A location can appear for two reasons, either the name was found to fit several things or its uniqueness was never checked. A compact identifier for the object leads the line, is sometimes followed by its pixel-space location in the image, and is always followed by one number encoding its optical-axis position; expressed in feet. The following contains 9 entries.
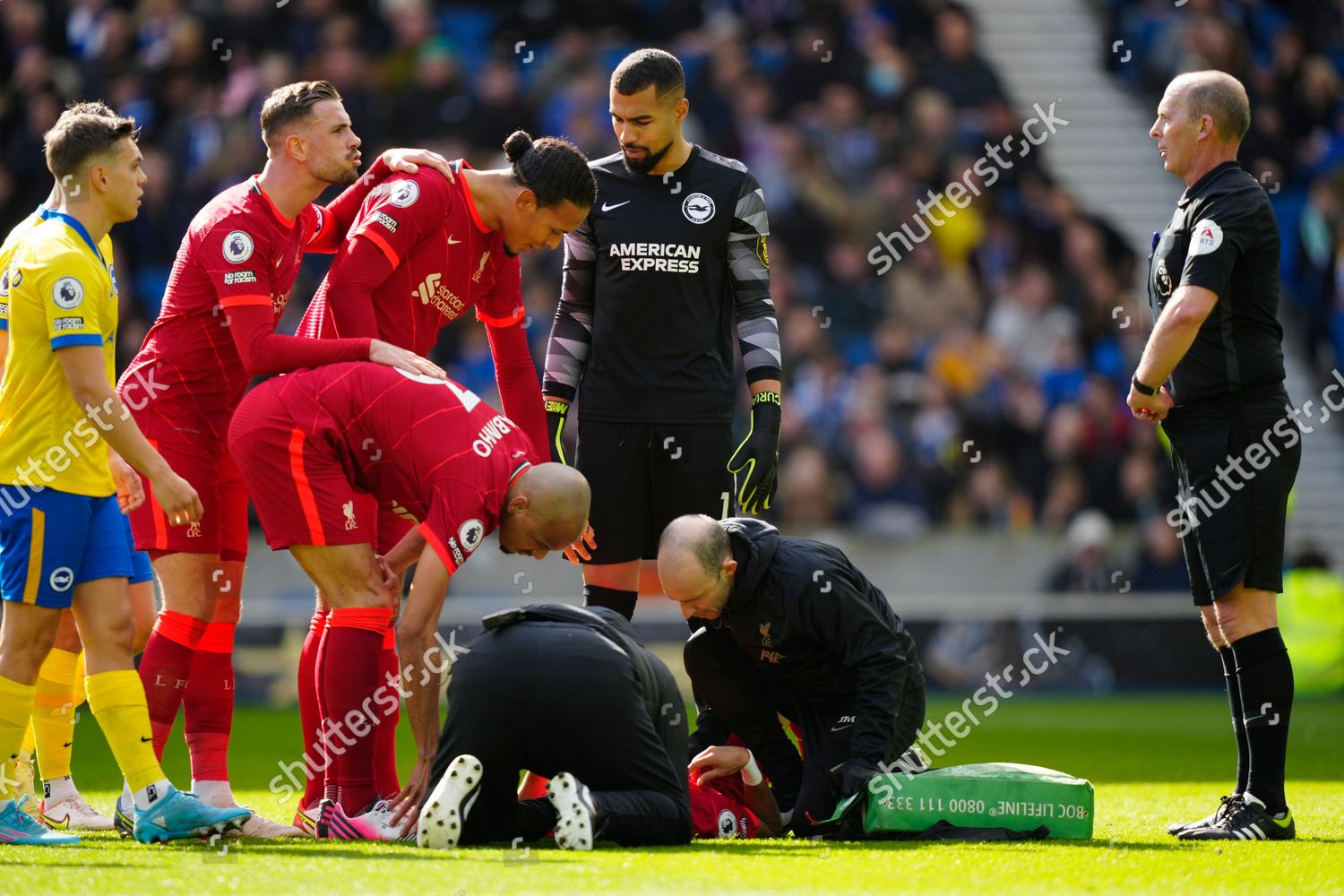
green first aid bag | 33.83
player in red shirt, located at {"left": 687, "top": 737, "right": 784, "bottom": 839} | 34.96
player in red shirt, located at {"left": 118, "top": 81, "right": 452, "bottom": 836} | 35.94
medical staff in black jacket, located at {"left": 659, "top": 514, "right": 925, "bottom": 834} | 34.68
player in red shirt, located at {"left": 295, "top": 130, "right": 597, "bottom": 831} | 36.11
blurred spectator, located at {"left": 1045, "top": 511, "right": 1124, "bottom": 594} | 83.05
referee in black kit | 35.58
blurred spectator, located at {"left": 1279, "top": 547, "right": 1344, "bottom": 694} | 80.64
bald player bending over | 32.22
